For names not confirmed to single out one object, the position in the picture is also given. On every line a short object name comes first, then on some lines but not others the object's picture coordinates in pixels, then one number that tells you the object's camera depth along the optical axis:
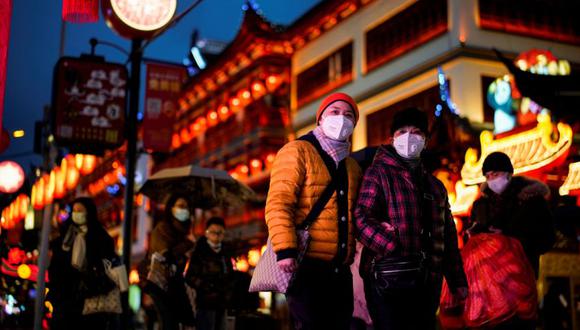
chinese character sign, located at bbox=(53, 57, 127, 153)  13.91
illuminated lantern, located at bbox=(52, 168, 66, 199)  22.20
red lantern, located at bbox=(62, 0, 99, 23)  6.81
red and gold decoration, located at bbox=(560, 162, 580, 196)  11.77
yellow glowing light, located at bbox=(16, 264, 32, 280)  14.91
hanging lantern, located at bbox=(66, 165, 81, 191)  22.59
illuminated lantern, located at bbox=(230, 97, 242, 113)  35.69
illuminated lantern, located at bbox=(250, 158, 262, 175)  33.47
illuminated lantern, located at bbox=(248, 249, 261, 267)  31.05
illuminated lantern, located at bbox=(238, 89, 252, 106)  34.34
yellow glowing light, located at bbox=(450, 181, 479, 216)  16.81
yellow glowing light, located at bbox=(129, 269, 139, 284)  42.42
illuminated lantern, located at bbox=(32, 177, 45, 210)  24.12
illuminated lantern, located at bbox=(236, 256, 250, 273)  31.62
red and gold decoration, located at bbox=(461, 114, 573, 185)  14.35
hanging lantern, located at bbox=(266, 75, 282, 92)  32.25
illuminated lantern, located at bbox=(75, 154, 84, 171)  22.50
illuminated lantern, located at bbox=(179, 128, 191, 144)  43.29
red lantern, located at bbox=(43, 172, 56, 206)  15.89
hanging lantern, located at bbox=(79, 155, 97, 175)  22.50
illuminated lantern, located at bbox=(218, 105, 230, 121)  37.38
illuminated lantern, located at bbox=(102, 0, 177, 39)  11.18
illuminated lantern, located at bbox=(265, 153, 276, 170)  32.41
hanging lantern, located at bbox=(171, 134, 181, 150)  45.12
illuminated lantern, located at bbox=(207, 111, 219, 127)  38.97
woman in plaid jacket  4.32
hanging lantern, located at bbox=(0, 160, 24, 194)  22.02
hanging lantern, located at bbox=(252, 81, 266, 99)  32.88
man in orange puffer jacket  4.29
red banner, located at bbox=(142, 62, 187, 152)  16.60
